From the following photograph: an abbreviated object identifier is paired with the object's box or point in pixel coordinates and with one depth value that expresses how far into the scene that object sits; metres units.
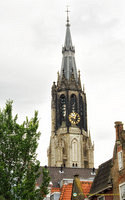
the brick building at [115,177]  35.12
